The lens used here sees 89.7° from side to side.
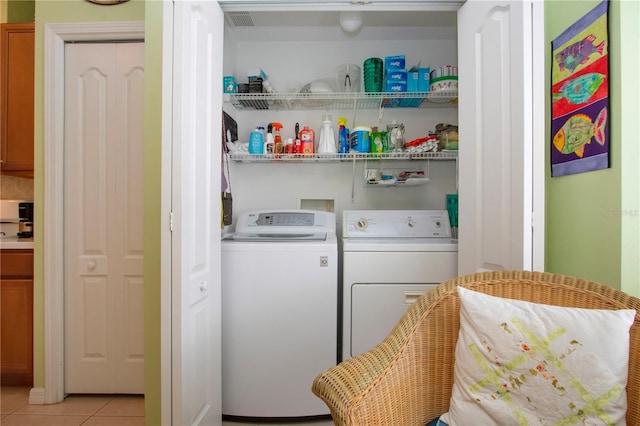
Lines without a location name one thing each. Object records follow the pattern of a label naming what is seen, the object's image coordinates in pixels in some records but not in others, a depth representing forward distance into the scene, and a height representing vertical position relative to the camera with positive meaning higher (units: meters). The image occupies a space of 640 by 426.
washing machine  1.68 -0.59
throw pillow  0.80 -0.40
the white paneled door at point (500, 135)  1.15 +0.32
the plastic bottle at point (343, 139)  2.17 +0.50
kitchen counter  1.95 -0.20
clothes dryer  1.72 -0.36
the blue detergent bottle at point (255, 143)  2.08 +0.45
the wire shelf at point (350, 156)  2.02 +0.37
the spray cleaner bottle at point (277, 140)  2.15 +0.50
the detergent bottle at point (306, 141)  2.12 +0.48
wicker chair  0.83 -0.43
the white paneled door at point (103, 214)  1.96 -0.01
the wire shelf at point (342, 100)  2.03 +0.76
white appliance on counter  2.30 -0.05
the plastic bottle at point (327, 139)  2.16 +0.50
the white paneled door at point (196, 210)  1.15 +0.01
